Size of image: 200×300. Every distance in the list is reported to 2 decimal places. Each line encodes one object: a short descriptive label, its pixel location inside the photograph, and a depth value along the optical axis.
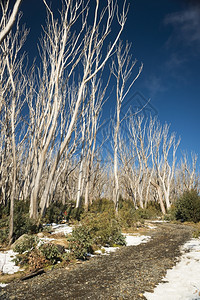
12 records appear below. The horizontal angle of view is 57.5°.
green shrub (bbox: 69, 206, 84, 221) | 8.86
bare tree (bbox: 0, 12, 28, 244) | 4.88
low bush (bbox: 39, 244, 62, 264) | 3.92
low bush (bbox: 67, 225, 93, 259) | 4.32
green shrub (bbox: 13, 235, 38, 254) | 4.24
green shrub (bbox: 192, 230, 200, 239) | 7.00
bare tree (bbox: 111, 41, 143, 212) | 10.32
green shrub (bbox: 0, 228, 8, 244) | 4.94
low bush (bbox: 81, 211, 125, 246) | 5.48
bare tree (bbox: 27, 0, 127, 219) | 6.25
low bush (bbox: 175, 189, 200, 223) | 11.31
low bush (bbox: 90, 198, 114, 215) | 11.14
